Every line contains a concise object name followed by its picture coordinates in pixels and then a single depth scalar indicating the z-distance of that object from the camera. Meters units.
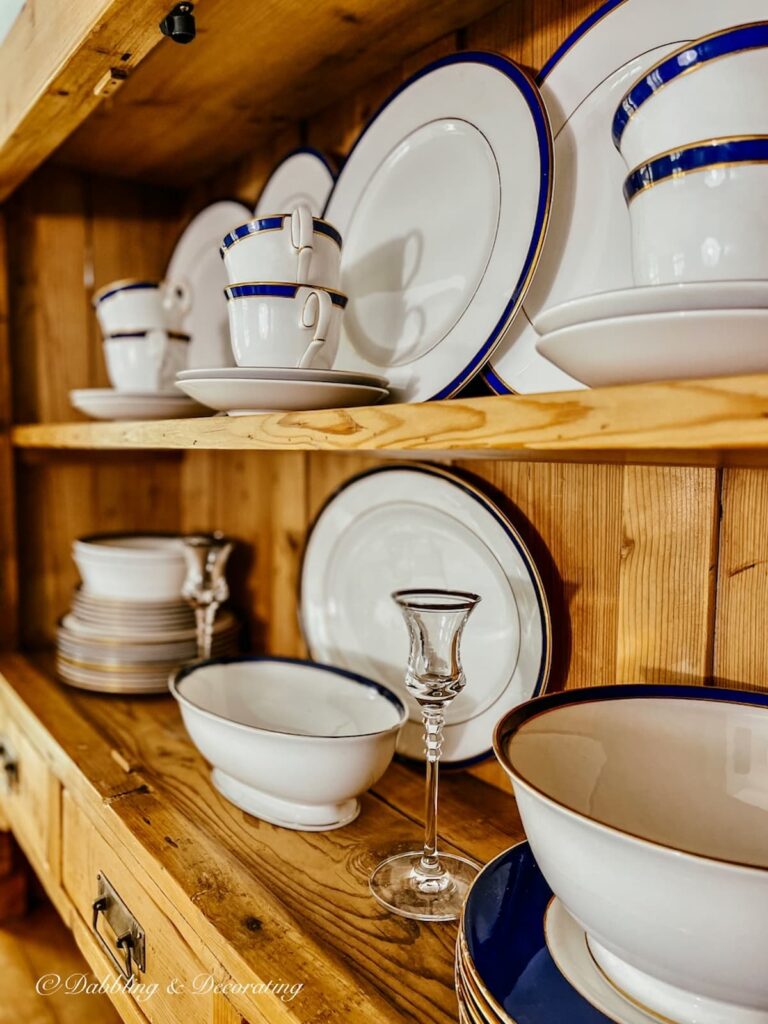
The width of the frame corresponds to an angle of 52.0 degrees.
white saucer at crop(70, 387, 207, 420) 1.16
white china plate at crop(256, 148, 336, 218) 1.12
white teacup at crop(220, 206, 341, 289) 0.76
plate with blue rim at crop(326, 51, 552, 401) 0.78
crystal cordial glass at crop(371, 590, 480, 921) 0.71
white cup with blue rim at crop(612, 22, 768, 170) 0.49
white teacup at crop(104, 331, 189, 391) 1.17
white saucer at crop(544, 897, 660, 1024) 0.49
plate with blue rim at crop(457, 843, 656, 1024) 0.48
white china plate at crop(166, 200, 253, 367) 1.36
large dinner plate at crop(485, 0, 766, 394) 0.70
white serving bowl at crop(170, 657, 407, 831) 0.81
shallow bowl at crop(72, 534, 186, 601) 1.29
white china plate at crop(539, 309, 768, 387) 0.40
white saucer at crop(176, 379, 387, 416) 0.72
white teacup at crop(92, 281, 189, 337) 1.16
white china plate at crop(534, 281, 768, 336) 0.40
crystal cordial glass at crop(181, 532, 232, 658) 1.23
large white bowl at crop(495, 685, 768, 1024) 0.41
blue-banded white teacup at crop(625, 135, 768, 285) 0.47
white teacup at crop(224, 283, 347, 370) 0.75
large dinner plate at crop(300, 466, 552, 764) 0.87
